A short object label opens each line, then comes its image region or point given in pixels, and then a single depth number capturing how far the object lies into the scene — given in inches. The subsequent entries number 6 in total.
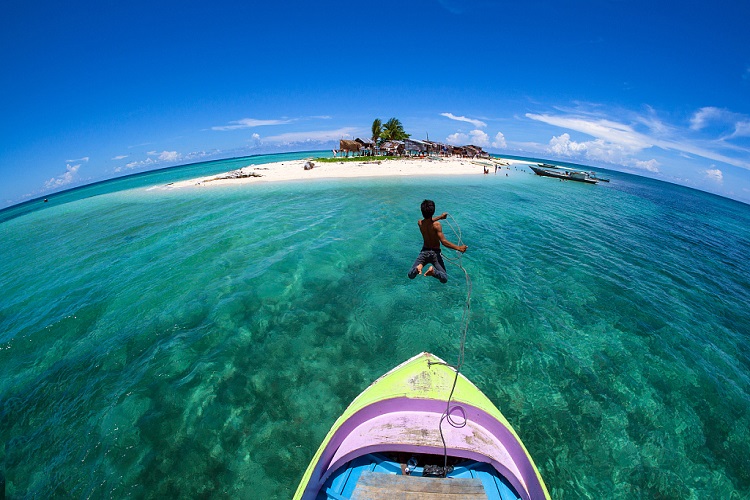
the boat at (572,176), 2358.5
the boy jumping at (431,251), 274.4
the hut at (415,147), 2684.5
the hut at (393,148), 2568.9
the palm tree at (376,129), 2479.1
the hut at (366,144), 2459.4
